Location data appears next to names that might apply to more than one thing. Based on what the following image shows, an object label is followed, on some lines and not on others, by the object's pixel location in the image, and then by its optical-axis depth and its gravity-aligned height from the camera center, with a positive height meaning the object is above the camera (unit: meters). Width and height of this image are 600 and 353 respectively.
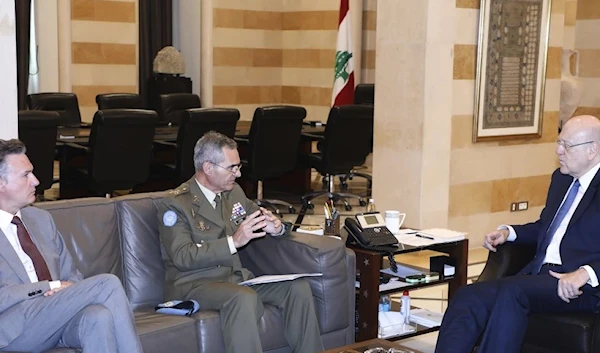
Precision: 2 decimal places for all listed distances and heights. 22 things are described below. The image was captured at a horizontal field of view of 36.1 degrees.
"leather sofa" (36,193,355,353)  4.18 -0.98
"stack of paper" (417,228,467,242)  4.96 -0.93
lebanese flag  11.16 -0.11
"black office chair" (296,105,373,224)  8.77 -0.79
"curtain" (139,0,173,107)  12.34 +0.31
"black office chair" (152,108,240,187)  7.84 -0.65
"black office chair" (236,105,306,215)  8.30 -0.76
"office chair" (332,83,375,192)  10.80 -0.39
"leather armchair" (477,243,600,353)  4.14 -1.22
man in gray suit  3.54 -0.95
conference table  8.03 -0.81
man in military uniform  4.13 -0.91
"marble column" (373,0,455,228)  6.93 -0.33
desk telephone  4.72 -0.88
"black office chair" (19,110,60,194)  7.06 -0.67
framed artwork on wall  7.23 -0.03
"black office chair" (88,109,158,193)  7.41 -0.76
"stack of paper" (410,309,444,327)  4.92 -1.37
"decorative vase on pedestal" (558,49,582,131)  9.11 -0.31
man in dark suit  4.16 -0.98
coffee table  3.70 -1.16
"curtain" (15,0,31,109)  10.92 +0.11
